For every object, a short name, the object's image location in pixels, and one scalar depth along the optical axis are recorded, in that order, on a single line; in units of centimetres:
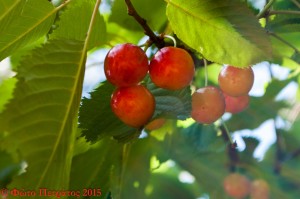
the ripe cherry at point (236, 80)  50
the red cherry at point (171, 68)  48
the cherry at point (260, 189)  47
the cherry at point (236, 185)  47
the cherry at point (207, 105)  50
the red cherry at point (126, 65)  47
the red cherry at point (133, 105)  48
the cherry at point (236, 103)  51
